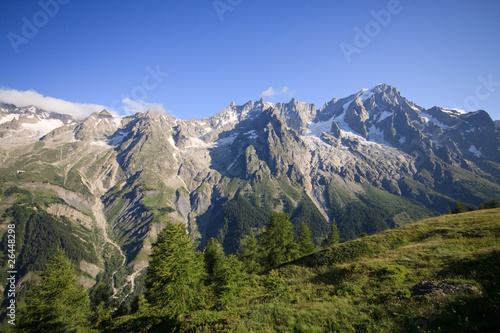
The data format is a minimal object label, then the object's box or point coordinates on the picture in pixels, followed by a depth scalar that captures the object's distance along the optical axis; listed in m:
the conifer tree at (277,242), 44.09
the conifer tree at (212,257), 40.81
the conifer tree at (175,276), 22.00
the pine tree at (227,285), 22.21
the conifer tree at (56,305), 25.75
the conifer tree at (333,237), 63.75
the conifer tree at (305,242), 51.42
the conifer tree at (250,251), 53.06
